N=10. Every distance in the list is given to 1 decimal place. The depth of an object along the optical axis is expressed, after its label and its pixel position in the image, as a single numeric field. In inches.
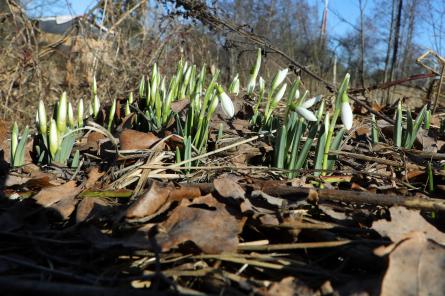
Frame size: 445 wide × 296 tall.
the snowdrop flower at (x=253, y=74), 19.0
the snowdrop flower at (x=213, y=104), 13.9
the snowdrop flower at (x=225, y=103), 13.8
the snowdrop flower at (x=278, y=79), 16.9
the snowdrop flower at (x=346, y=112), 12.1
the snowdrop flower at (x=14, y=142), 13.1
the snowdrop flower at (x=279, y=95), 16.1
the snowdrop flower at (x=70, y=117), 15.2
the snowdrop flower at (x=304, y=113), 11.9
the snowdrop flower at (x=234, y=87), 20.3
